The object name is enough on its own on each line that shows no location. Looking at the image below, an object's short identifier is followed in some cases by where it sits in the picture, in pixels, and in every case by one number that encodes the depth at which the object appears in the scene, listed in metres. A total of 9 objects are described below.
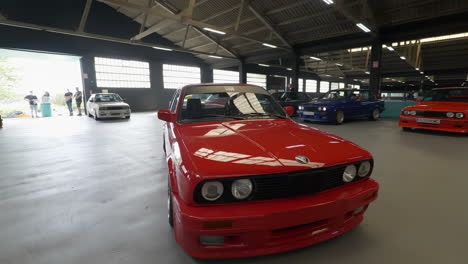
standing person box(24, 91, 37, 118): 11.61
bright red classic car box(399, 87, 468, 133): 5.05
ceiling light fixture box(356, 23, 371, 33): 8.09
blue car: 7.30
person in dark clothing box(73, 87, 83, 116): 12.16
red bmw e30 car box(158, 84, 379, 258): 1.13
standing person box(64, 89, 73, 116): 12.52
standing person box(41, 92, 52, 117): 12.28
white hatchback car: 9.15
